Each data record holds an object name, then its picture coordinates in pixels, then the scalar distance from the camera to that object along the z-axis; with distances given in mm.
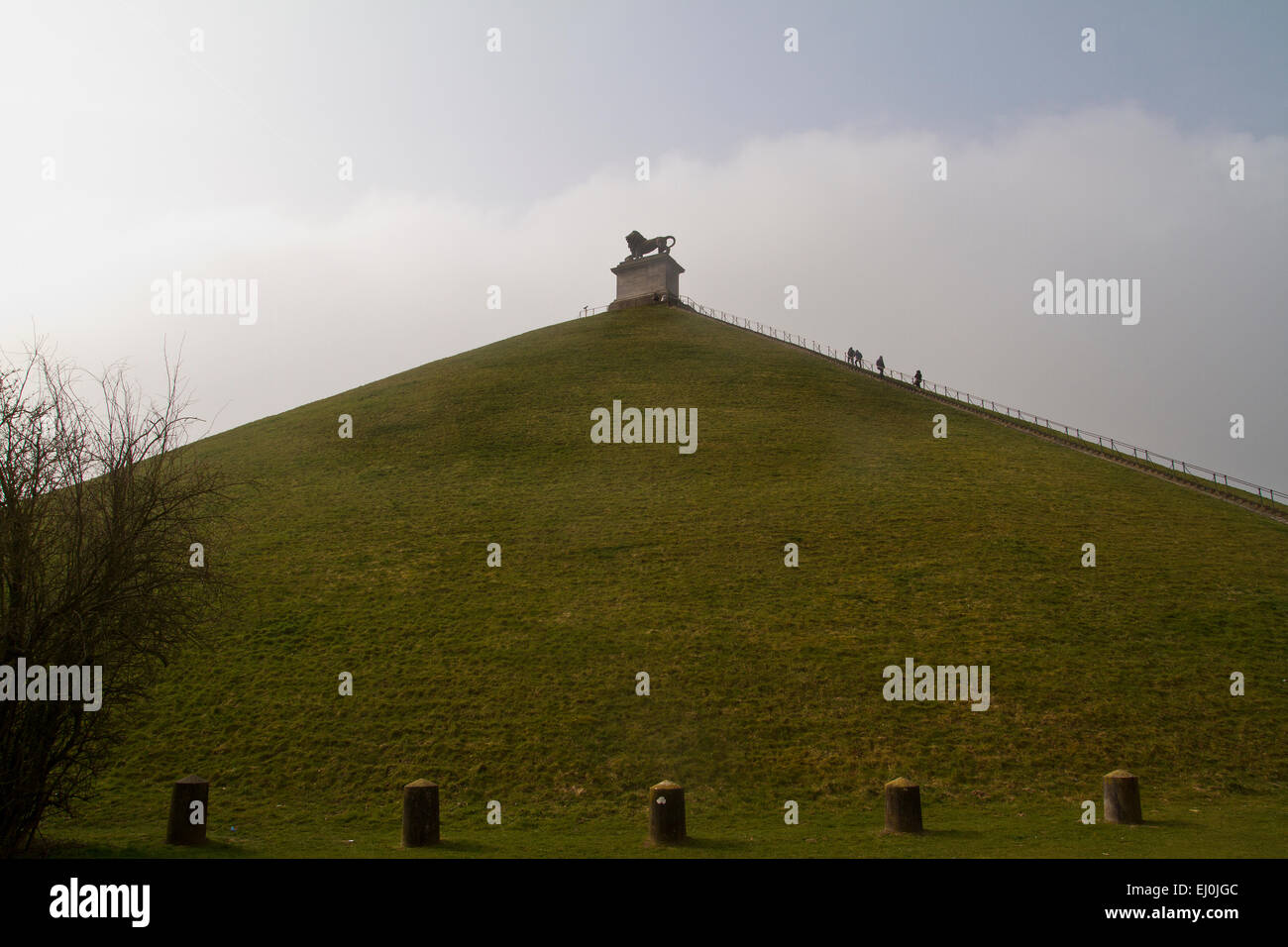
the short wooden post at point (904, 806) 15969
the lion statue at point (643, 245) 81438
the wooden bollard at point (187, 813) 16094
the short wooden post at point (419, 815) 15812
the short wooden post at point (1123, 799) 16406
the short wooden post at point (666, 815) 15648
